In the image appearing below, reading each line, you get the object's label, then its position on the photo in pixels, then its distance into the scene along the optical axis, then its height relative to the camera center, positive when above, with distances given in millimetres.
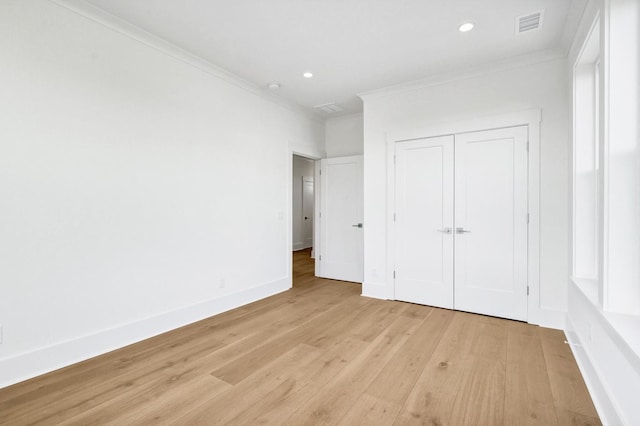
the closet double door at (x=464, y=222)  3307 -140
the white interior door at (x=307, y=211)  8953 -19
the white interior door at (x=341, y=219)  5008 -150
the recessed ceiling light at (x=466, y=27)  2643 +1622
